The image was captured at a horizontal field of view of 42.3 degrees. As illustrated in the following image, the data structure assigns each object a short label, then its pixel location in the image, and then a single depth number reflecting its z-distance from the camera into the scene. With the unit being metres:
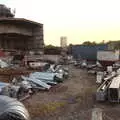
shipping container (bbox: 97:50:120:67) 10.65
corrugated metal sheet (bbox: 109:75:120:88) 5.19
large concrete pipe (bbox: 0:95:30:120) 2.82
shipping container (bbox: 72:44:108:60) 14.22
